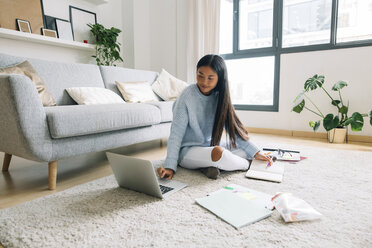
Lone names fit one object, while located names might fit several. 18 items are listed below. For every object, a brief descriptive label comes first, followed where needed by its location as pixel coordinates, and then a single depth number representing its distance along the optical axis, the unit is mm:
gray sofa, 1222
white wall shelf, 2504
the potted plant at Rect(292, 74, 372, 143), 2389
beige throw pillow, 1686
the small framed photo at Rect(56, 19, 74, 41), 3028
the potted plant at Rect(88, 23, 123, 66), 3363
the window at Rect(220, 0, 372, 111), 2736
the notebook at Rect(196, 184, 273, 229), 916
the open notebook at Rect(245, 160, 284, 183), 1360
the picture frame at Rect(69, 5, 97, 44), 3258
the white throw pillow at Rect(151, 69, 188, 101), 2730
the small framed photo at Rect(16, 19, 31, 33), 2629
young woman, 1354
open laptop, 1040
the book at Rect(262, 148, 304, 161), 1757
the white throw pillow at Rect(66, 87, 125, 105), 1964
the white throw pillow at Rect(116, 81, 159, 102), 2385
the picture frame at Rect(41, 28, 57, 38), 2852
